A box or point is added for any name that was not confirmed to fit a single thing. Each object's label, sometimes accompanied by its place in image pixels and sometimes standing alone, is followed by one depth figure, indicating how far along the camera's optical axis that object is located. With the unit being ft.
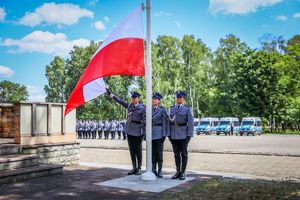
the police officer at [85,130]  112.47
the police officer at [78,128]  114.32
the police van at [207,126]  136.05
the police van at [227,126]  132.77
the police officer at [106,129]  108.30
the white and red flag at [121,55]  25.31
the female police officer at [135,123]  27.73
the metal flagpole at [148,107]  24.90
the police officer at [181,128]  26.22
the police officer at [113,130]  104.94
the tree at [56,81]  204.03
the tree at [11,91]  325.71
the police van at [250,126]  125.49
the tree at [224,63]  186.88
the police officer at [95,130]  110.93
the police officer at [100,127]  110.52
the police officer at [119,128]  104.46
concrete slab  22.85
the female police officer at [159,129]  26.94
